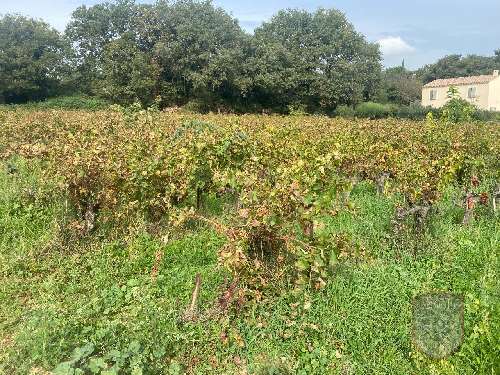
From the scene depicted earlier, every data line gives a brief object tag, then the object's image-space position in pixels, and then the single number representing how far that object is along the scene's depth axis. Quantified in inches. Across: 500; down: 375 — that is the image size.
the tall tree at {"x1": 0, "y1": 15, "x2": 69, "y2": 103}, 1279.5
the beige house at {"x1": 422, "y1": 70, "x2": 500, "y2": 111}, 1742.1
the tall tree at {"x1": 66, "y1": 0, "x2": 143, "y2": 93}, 1432.1
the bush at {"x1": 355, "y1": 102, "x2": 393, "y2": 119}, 1300.4
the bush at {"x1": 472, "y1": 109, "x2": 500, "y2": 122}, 1095.1
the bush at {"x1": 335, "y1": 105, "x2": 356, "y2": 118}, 1260.1
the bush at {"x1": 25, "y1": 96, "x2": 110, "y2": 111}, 1148.7
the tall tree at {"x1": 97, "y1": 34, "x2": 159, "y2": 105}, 1221.1
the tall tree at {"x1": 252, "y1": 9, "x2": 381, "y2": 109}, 1321.4
